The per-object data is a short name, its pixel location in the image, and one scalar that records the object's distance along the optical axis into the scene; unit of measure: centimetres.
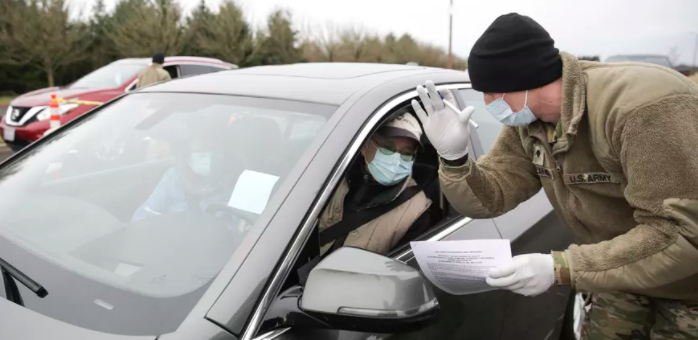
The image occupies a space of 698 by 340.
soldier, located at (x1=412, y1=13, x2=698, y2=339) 119
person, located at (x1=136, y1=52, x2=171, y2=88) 682
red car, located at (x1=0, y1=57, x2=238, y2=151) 630
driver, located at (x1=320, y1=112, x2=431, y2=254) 173
